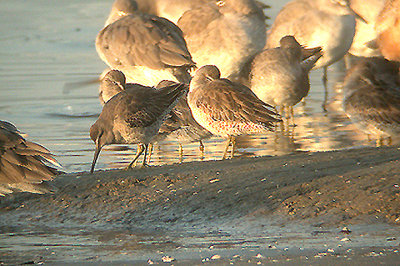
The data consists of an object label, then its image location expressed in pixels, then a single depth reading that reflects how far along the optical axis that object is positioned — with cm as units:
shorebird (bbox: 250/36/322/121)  1836
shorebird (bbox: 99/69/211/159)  1489
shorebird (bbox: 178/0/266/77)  2170
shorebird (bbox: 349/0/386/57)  2844
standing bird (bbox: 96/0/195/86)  1972
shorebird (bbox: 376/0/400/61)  1733
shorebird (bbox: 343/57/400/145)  1507
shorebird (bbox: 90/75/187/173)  1351
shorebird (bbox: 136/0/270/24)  2655
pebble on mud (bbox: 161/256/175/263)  856
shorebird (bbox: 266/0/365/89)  2383
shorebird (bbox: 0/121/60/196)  1047
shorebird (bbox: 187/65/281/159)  1408
